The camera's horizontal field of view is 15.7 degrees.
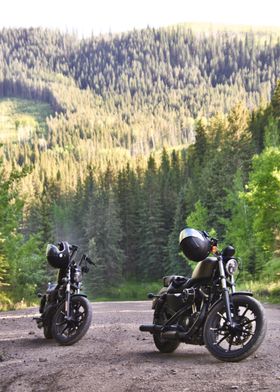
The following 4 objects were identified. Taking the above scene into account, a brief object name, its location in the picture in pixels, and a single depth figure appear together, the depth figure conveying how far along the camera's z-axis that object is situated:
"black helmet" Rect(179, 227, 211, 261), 12.30
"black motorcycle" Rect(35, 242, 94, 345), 15.42
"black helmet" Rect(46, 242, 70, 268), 16.52
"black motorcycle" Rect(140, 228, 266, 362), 11.22
